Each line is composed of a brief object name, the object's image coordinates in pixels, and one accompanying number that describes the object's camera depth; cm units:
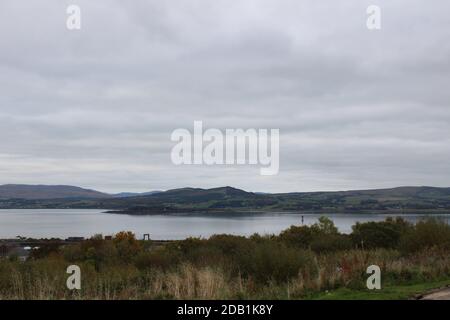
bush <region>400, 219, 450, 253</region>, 2095
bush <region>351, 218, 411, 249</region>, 2809
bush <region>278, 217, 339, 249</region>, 2874
